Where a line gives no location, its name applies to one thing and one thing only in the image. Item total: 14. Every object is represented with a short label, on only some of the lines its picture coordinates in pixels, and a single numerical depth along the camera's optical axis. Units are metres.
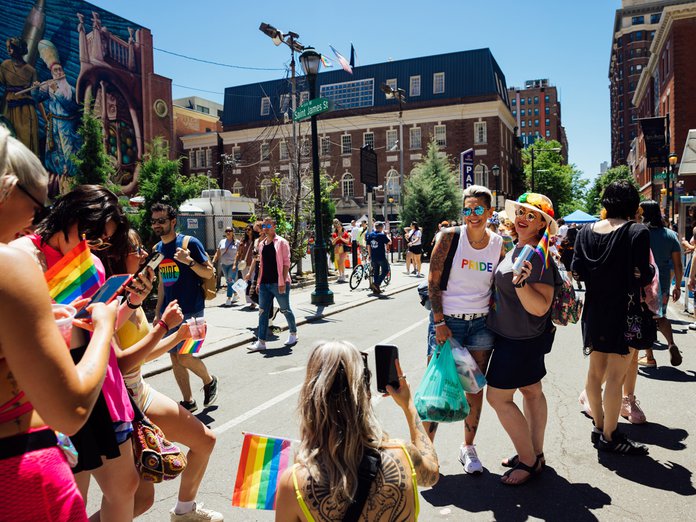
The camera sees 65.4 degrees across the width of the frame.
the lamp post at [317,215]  13.13
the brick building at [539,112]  145.75
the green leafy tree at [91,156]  17.30
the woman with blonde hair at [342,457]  1.91
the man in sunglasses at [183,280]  5.42
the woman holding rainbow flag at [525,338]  3.75
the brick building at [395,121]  48.56
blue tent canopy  22.11
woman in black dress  4.18
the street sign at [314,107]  12.16
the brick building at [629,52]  97.81
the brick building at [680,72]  38.12
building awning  13.28
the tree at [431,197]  35.47
